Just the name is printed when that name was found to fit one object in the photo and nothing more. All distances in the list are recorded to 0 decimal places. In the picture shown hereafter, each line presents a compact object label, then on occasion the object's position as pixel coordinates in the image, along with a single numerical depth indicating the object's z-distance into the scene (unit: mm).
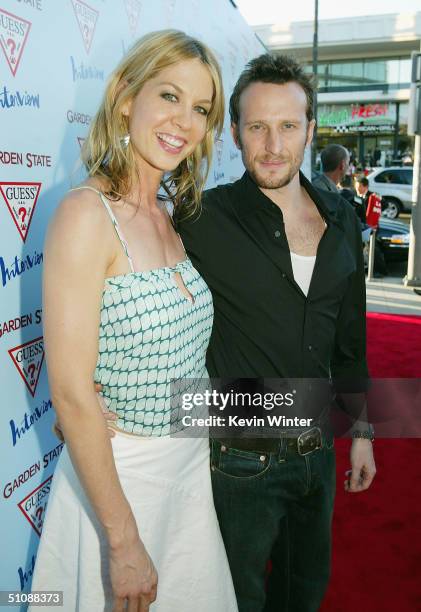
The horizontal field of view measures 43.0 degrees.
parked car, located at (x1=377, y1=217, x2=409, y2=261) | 8898
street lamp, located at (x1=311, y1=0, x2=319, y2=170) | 15745
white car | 15180
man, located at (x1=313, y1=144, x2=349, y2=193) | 6270
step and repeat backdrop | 1509
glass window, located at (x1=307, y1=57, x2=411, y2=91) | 29203
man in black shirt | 1610
